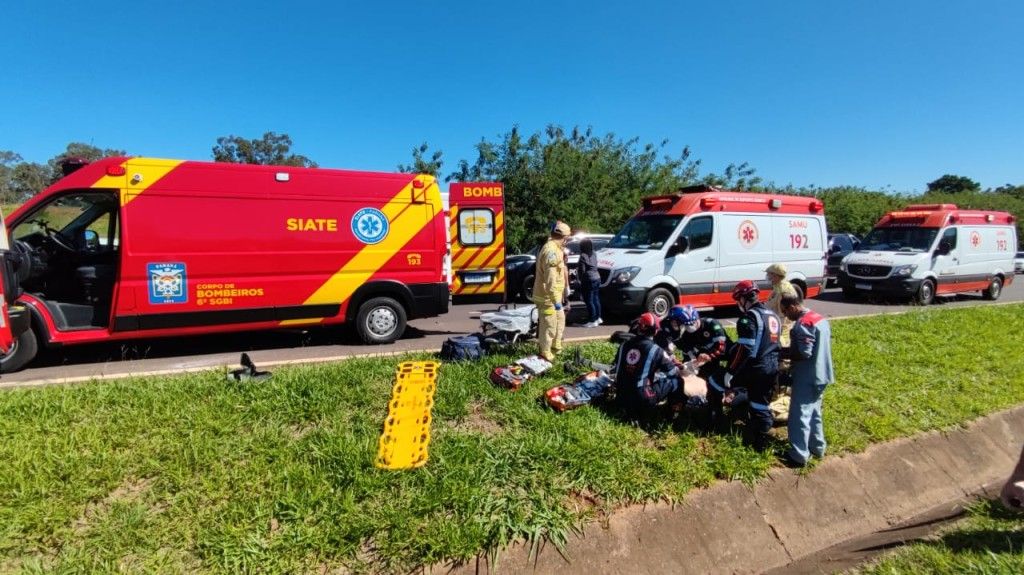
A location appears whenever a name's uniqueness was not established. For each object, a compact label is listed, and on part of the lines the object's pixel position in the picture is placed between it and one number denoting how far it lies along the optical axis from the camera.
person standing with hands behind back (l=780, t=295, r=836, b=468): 3.97
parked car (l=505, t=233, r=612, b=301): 13.48
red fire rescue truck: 6.28
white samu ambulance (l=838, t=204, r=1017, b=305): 12.88
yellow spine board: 3.77
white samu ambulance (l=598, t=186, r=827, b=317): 9.41
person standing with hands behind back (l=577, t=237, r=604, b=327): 9.36
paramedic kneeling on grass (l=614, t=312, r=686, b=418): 4.43
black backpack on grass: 5.96
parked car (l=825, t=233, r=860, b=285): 18.31
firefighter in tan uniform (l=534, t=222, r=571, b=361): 5.97
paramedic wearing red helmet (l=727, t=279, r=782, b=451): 4.16
